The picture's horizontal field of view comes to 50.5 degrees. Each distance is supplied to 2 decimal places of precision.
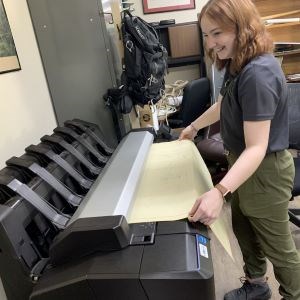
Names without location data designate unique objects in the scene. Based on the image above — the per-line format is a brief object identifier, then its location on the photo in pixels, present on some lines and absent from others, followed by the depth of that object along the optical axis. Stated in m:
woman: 0.86
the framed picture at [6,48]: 1.37
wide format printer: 0.68
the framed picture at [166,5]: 3.42
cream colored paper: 0.85
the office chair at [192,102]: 2.66
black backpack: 1.82
